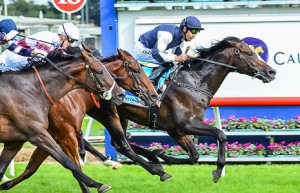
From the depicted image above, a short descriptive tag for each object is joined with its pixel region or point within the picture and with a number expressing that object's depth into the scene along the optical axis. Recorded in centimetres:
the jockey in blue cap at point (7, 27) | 1683
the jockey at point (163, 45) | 1858
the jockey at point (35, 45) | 1662
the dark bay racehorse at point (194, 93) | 1873
